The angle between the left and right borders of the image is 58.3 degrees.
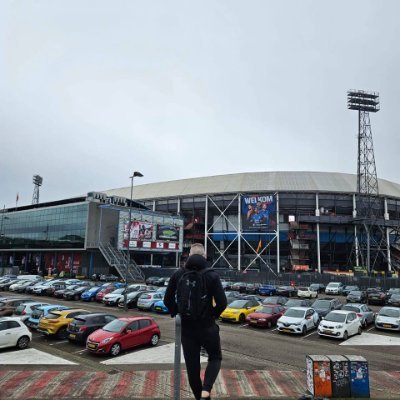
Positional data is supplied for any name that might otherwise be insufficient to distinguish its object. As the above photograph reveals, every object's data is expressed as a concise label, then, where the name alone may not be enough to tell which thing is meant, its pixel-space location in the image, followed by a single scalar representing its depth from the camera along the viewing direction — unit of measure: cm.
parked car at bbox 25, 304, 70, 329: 2055
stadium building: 6625
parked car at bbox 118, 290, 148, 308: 2991
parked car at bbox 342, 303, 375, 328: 2322
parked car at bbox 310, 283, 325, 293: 4739
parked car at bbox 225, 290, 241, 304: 2947
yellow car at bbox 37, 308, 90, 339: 1797
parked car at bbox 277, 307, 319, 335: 2045
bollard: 383
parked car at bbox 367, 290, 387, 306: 3697
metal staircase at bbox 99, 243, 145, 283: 6103
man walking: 456
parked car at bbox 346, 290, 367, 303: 3622
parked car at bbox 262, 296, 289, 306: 2791
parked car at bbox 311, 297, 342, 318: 2506
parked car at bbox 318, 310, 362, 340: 1936
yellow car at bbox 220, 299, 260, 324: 2403
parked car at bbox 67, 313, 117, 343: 1672
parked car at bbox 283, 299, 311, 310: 2558
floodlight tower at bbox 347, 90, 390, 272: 7156
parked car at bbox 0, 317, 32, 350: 1534
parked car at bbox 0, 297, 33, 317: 2207
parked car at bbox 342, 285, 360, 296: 4640
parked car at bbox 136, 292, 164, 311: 2870
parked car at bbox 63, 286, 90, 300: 3522
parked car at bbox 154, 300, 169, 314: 2761
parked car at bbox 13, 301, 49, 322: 2152
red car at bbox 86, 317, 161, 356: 1461
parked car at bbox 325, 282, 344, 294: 4684
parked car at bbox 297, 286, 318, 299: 4162
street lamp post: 2853
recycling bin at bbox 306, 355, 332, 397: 812
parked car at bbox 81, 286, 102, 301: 3469
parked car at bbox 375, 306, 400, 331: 2184
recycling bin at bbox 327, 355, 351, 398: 830
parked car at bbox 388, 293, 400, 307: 3441
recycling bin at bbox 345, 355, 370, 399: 847
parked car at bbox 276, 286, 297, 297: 4341
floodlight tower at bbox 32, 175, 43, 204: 10800
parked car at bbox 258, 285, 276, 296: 4406
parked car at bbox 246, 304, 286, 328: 2233
